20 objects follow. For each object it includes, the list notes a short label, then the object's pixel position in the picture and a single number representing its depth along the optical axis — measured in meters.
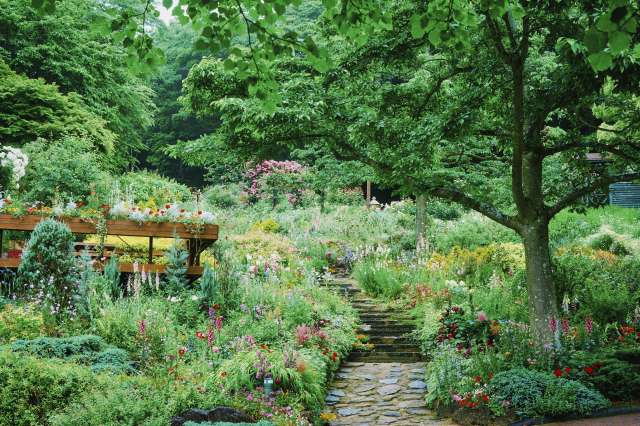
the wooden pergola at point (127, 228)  8.55
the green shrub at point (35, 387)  4.77
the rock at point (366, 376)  7.69
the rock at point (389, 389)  7.13
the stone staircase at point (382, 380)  6.38
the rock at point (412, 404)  6.74
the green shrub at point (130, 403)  4.47
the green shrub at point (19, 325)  6.34
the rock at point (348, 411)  6.44
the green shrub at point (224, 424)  4.19
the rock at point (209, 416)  4.71
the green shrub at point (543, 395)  5.50
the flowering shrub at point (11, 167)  11.58
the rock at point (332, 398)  6.87
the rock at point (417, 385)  7.33
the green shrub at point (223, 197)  22.73
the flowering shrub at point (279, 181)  21.23
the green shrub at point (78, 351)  5.68
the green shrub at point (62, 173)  12.63
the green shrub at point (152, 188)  17.17
